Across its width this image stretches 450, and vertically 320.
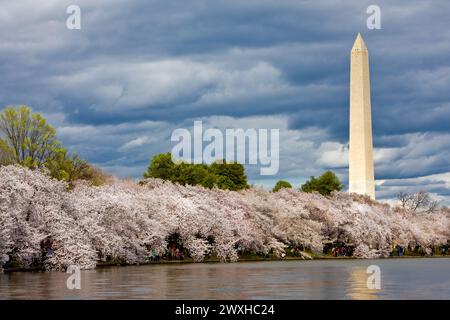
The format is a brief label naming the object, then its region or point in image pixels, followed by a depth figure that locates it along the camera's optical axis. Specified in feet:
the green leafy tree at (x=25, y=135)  316.19
